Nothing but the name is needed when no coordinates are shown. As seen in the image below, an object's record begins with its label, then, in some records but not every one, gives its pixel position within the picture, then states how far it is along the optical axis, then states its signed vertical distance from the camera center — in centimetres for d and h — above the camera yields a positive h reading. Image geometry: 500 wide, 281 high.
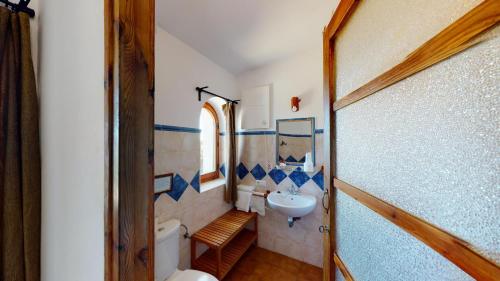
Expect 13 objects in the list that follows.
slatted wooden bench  159 -104
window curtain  212 -17
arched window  223 -3
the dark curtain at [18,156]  69 -5
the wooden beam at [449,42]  26 +19
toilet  119 -85
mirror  199 +2
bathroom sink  167 -66
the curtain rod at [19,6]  73 +60
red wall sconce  199 +45
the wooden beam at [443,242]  27 -20
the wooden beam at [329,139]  79 +1
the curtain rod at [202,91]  177 +55
